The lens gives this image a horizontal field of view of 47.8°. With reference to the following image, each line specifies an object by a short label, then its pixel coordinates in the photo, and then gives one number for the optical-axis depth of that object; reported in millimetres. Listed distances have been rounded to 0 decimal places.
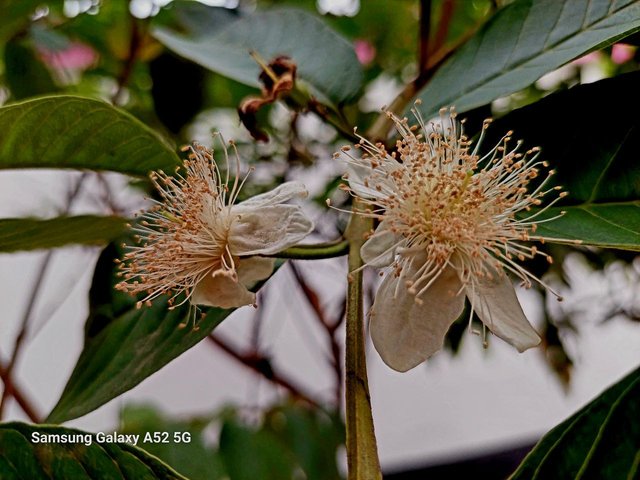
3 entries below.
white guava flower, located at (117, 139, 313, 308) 113
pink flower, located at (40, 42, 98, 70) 306
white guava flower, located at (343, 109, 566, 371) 105
